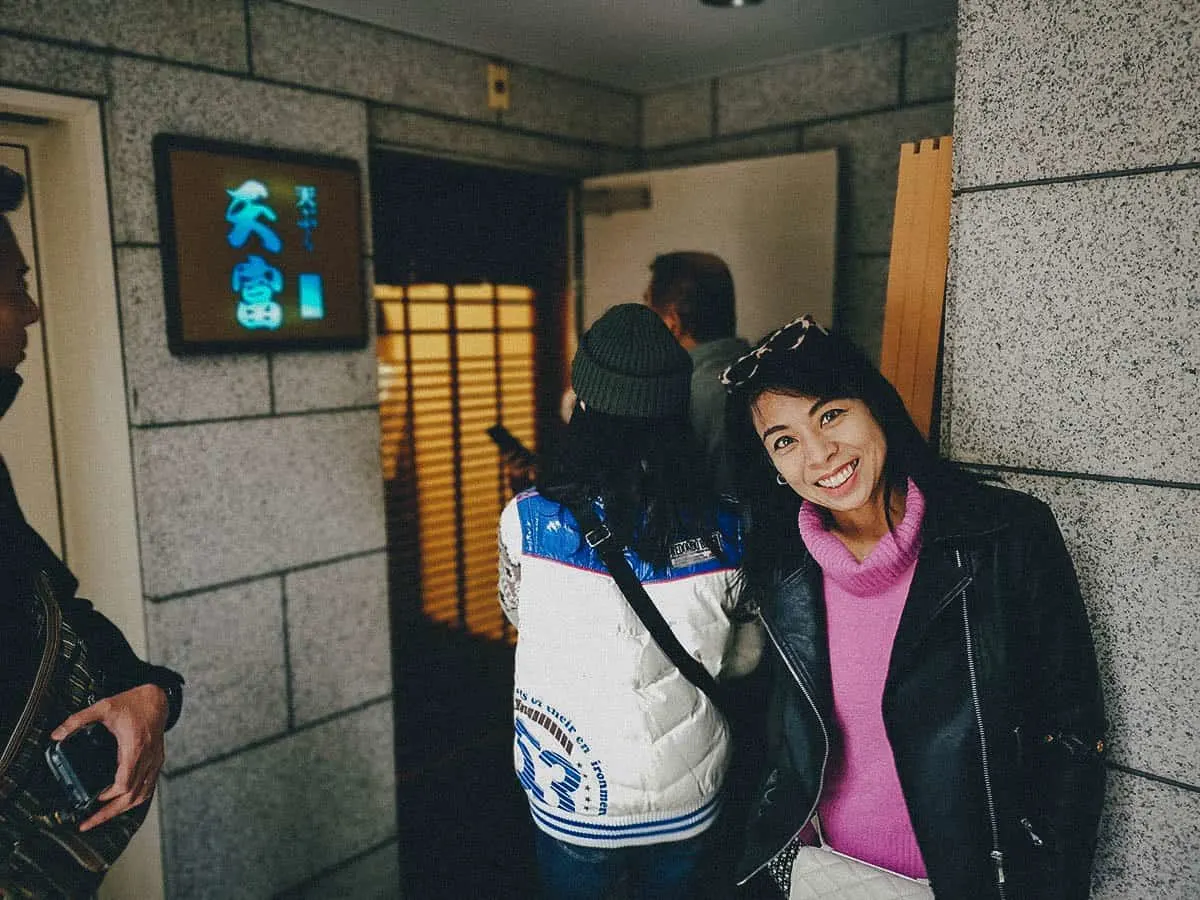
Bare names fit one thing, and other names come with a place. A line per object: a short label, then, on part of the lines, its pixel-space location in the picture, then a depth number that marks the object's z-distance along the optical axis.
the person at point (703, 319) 3.11
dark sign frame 2.82
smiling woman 1.58
